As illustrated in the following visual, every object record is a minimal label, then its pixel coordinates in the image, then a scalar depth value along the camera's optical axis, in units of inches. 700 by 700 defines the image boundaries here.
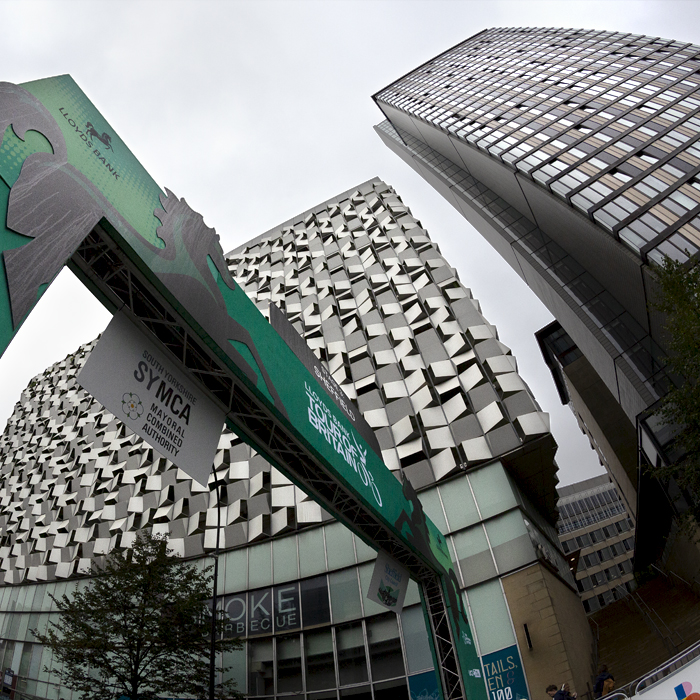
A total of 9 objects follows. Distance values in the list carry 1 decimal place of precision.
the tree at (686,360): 485.4
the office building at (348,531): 664.4
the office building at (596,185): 910.4
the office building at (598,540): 2687.0
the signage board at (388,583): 481.4
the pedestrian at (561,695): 409.4
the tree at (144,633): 622.2
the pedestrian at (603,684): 430.6
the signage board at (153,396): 238.1
